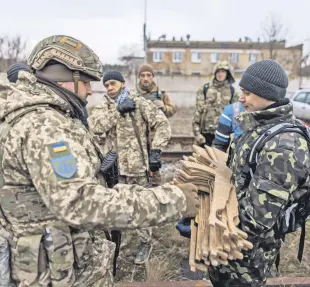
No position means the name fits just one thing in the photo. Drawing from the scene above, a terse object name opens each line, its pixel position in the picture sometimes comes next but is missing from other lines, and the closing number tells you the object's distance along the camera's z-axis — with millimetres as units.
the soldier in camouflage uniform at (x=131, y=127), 3672
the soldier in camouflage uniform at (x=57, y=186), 1472
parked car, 10893
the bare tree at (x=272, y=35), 33344
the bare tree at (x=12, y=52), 27036
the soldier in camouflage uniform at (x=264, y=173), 1848
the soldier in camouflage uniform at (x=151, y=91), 4836
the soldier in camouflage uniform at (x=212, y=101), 5615
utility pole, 19944
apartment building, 48219
